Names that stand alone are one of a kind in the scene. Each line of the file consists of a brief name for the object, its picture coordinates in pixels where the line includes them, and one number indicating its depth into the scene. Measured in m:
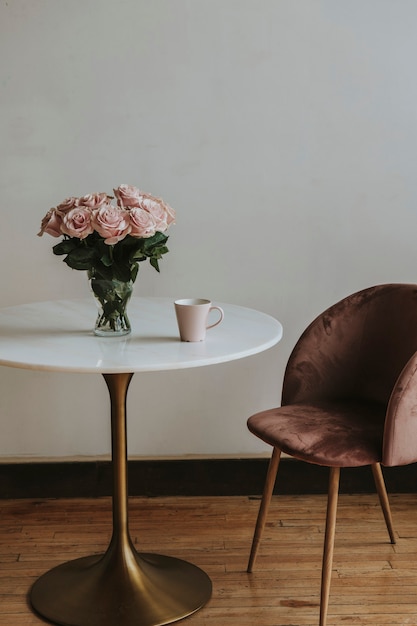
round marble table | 1.92
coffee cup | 1.99
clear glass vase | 2.06
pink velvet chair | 2.21
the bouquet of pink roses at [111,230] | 1.93
